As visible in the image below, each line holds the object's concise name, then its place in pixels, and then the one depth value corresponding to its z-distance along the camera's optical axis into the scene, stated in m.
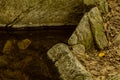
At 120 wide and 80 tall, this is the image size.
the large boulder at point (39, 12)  4.33
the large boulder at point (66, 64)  3.08
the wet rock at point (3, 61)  4.32
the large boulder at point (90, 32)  3.69
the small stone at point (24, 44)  4.36
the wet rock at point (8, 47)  4.38
